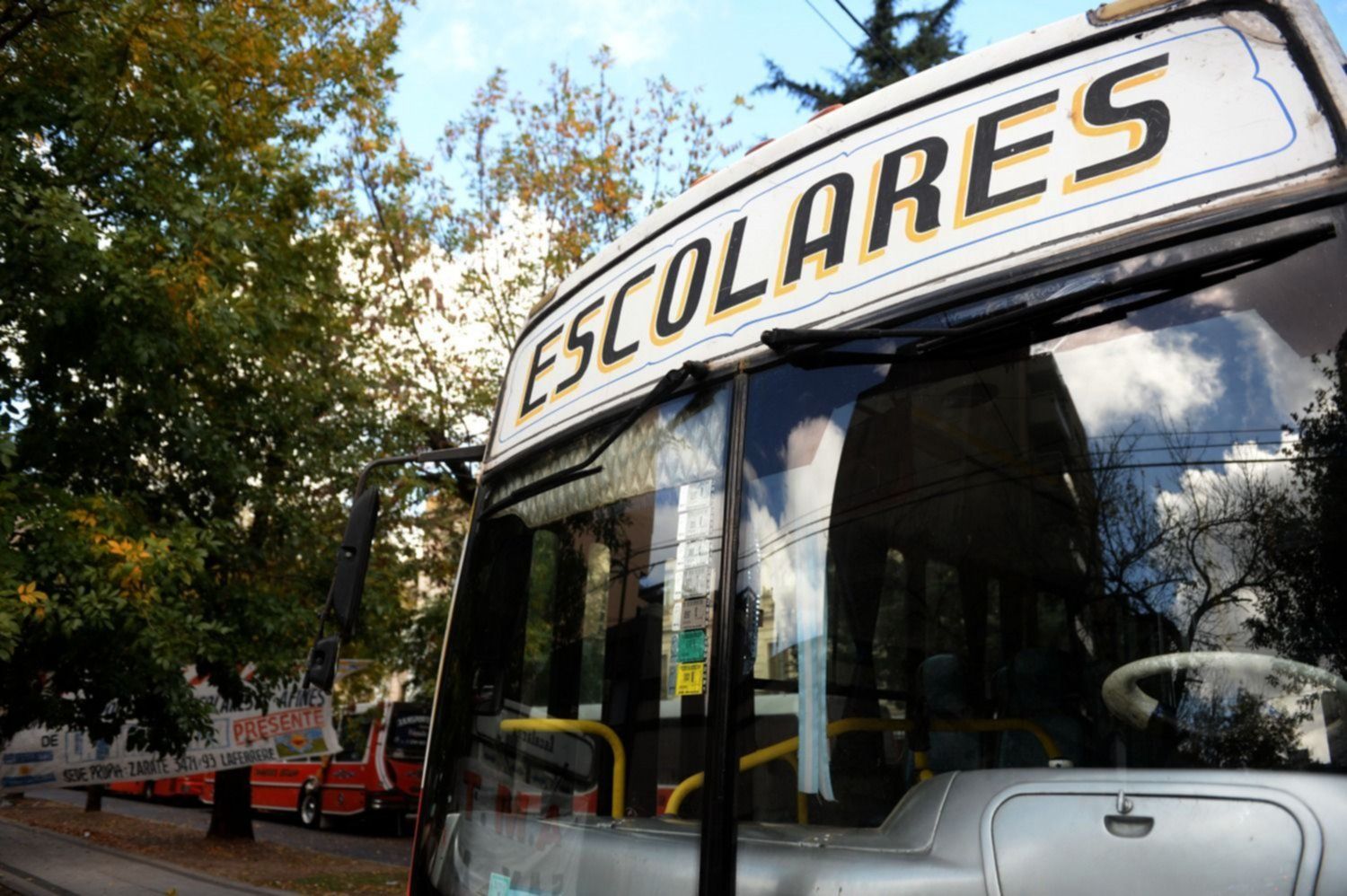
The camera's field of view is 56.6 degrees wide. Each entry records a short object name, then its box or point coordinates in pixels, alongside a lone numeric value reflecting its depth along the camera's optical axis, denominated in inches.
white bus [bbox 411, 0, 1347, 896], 75.3
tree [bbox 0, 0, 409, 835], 298.8
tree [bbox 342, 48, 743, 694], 587.5
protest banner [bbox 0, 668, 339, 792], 613.3
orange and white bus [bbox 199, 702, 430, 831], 908.6
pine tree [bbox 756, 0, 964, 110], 851.4
